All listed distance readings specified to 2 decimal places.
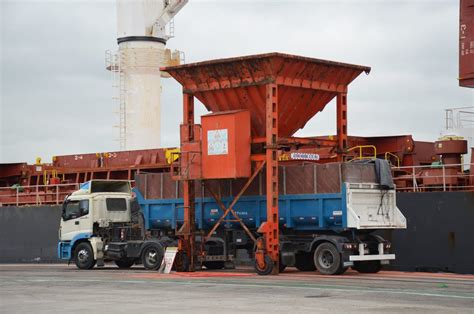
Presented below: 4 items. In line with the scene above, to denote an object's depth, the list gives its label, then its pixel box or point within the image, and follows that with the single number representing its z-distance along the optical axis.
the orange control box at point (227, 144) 27.75
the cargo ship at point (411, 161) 28.28
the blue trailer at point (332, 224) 26.25
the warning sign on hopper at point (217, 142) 27.95
